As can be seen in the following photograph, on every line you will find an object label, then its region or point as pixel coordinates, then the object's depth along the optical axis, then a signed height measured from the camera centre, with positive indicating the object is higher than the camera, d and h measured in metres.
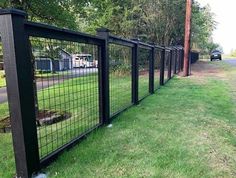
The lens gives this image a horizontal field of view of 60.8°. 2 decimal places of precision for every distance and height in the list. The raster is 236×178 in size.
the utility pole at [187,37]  9.30 +1.20
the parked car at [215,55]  27.35 +0.84
